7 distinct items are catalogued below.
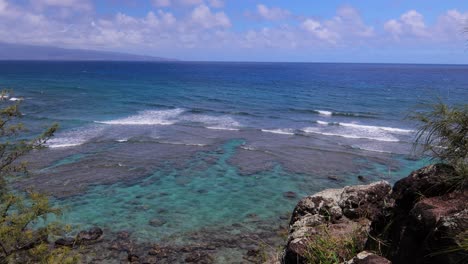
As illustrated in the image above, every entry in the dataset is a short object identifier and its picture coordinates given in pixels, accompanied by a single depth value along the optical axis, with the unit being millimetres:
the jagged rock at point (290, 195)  21753
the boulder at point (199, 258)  14953
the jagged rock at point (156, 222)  18156
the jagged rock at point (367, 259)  4809
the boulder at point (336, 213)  6270
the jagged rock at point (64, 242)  16094
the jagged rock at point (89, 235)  16188
